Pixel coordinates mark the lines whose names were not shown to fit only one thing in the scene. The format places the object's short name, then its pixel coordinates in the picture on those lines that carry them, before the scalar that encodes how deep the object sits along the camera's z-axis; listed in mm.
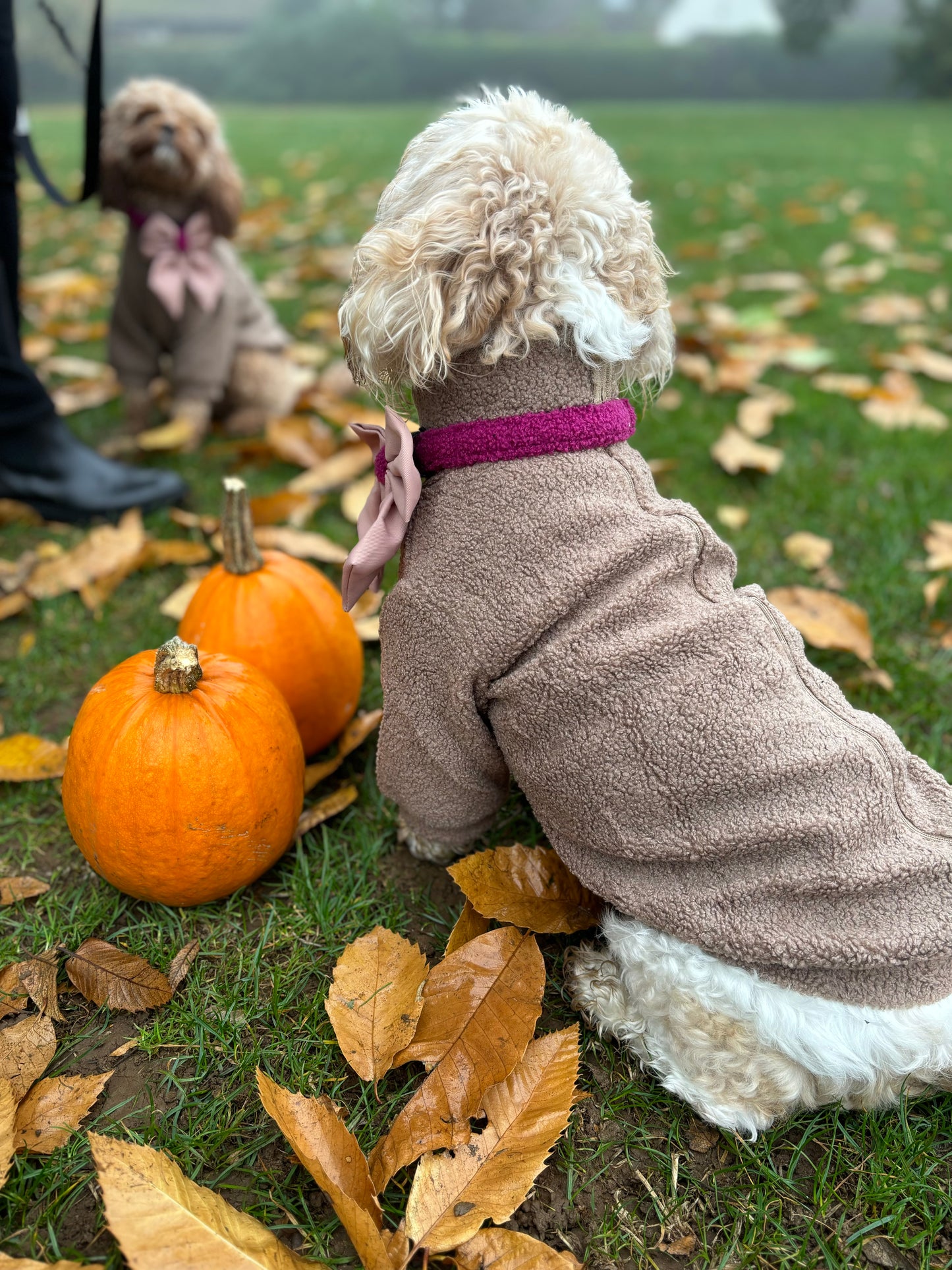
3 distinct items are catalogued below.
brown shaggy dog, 965
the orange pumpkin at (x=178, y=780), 537
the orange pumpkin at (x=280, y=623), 647
